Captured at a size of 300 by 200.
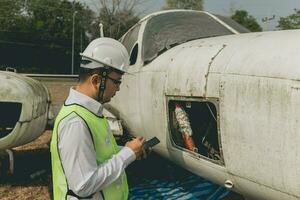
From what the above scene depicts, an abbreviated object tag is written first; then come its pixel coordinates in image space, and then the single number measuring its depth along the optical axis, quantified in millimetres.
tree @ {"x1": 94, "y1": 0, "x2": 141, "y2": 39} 44919
